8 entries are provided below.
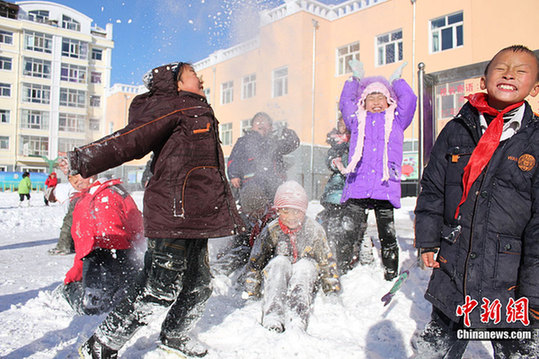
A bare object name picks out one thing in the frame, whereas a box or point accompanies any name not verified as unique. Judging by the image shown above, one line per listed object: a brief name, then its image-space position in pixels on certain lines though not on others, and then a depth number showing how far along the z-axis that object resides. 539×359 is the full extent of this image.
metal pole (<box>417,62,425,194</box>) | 4.20
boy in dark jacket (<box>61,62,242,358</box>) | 1.93
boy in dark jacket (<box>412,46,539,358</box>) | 1.56
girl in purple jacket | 3.35
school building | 10.67
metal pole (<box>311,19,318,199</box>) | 16.31
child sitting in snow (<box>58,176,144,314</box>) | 2.83
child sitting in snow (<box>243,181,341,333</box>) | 2.93
